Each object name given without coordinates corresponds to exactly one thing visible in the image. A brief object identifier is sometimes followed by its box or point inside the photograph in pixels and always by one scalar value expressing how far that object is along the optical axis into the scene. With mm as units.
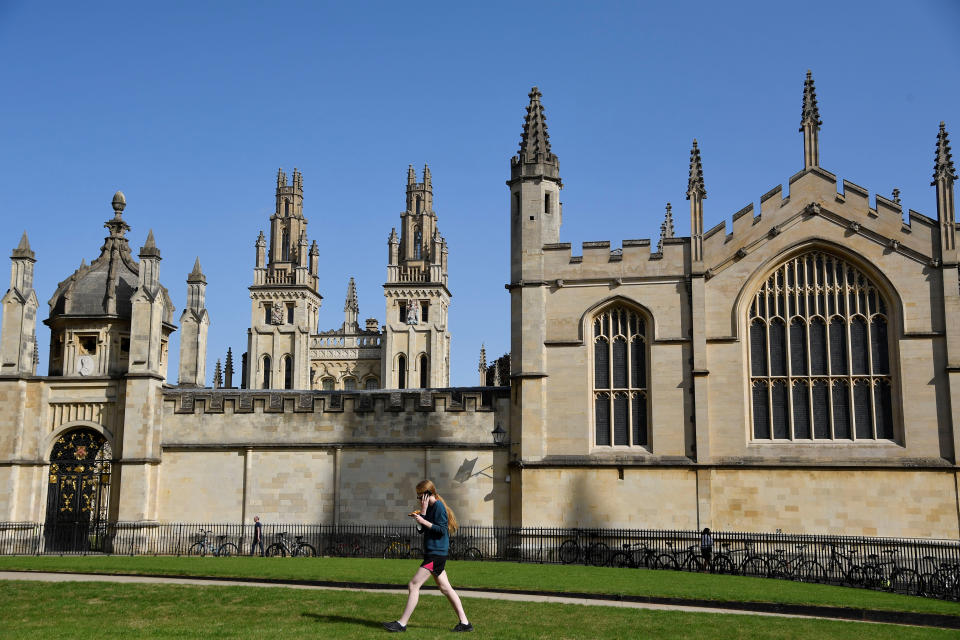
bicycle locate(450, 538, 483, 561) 26359
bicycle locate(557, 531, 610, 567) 25505
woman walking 12180
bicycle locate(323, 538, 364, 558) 27266
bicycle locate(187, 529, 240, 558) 27000
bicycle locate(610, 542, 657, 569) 24688
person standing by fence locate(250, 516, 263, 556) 27072
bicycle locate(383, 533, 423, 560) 26828
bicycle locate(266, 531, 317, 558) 26750
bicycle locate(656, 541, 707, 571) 23750
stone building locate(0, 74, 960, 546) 26000
